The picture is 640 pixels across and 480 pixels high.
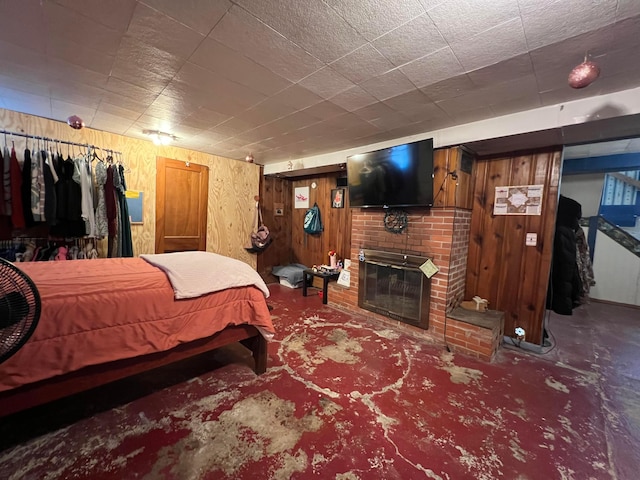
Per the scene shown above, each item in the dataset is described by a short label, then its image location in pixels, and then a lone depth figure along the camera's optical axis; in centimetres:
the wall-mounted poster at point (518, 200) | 267
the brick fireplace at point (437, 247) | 281
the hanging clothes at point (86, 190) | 278
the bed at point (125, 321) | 126
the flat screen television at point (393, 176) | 277
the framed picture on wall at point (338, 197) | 456
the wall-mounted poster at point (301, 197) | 520
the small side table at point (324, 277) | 398
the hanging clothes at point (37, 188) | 253
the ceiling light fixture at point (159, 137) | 322
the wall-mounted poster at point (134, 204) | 353
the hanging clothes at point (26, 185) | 253
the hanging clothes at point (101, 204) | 296
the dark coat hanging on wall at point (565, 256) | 346
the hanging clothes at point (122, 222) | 314
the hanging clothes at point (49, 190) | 260
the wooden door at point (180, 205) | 380
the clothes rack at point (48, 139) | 264
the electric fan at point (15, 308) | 100
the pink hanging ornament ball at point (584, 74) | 138
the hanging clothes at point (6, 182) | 245
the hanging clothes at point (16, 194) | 246
